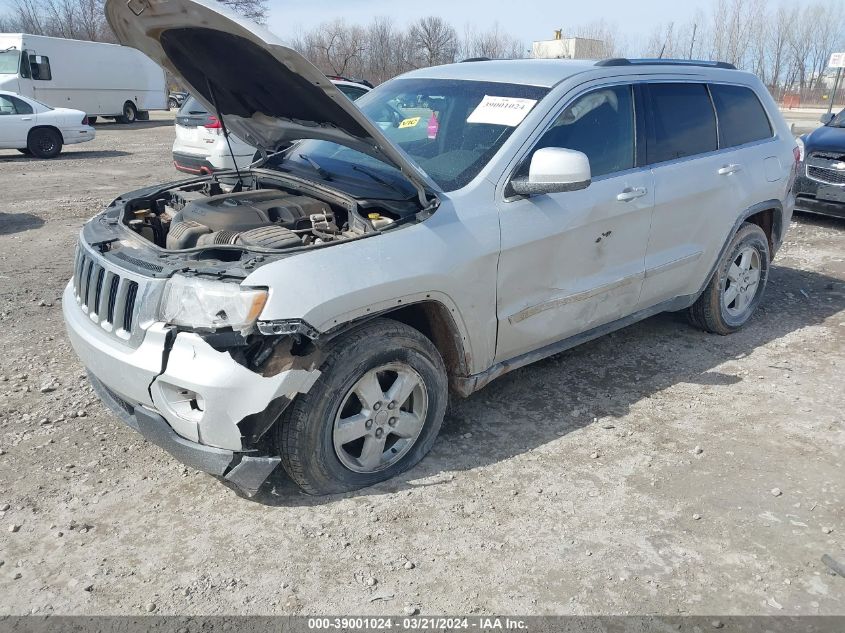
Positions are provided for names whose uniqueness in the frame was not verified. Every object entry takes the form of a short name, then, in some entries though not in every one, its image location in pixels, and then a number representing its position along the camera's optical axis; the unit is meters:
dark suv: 8.80
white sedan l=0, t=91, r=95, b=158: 15.15
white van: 21.78
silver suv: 2.83
